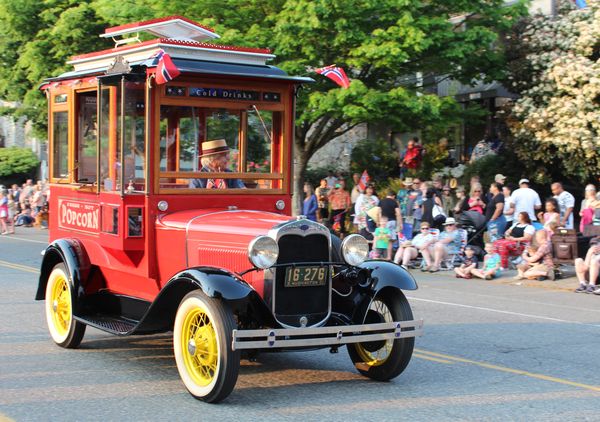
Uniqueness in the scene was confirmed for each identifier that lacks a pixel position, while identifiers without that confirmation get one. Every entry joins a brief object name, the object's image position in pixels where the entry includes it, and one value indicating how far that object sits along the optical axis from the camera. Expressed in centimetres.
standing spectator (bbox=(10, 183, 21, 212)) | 3319
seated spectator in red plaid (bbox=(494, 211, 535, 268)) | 1655
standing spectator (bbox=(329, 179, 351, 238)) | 2156
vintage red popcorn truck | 673
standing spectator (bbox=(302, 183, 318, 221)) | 2128
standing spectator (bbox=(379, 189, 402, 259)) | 1836
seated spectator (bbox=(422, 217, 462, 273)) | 1748
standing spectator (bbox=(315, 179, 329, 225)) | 2208
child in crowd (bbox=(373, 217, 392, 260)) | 1823
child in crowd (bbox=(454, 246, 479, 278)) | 1656
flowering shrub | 2011
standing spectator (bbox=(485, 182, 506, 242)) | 1762
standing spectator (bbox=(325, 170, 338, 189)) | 2422
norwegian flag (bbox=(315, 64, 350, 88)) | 889
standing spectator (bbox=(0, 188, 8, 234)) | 2697
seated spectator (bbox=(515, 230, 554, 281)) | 1567
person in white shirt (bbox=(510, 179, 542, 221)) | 1786
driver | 816
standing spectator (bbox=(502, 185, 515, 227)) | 1797
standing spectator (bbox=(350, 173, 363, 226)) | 2171
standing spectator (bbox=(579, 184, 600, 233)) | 1622
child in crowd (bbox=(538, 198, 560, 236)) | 1605
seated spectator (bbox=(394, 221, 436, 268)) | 1769
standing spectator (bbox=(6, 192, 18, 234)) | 2729
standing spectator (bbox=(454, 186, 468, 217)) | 1894
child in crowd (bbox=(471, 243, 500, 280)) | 1625
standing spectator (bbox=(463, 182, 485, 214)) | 1856
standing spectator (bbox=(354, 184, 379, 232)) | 1892
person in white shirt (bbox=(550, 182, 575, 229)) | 1741
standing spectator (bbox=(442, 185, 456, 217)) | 2234
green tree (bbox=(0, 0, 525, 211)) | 2009
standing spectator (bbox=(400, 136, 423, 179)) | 2448
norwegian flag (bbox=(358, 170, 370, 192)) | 2143
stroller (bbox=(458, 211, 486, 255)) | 1764
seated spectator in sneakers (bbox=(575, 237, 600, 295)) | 1445
